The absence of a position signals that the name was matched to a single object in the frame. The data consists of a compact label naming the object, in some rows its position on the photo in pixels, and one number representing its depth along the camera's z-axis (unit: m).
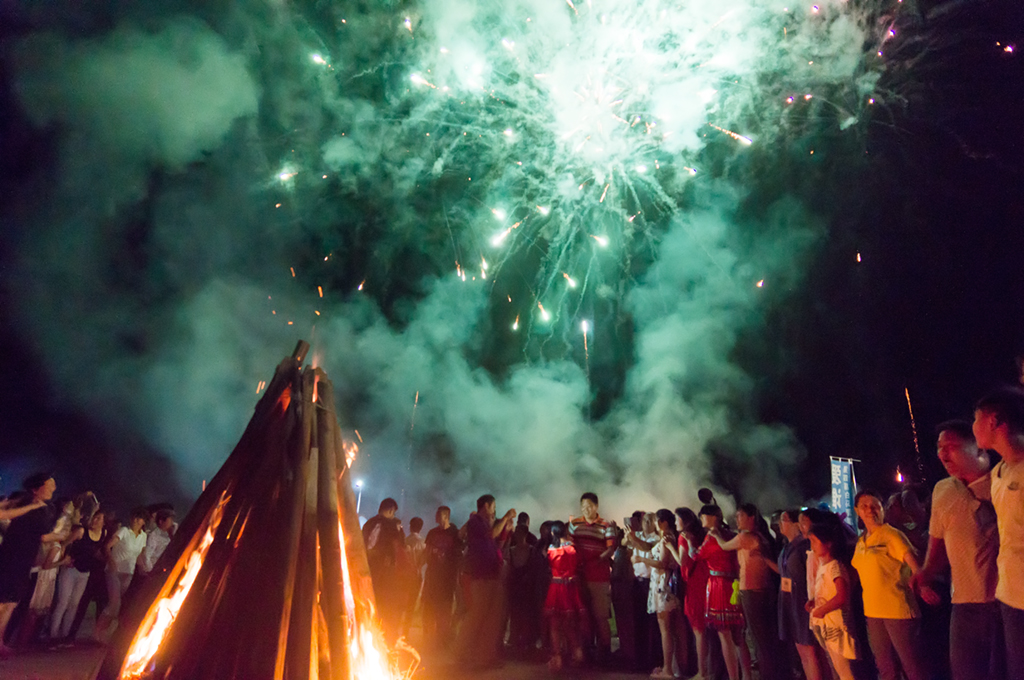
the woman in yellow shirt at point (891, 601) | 3.72
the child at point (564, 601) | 6.16
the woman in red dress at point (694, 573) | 5.39
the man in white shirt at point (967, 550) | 2.90
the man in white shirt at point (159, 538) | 6.37
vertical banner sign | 9.02
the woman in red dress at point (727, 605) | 5.08
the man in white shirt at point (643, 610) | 6.43
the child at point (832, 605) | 3.95
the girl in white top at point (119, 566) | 6.49
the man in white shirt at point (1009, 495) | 2.62
